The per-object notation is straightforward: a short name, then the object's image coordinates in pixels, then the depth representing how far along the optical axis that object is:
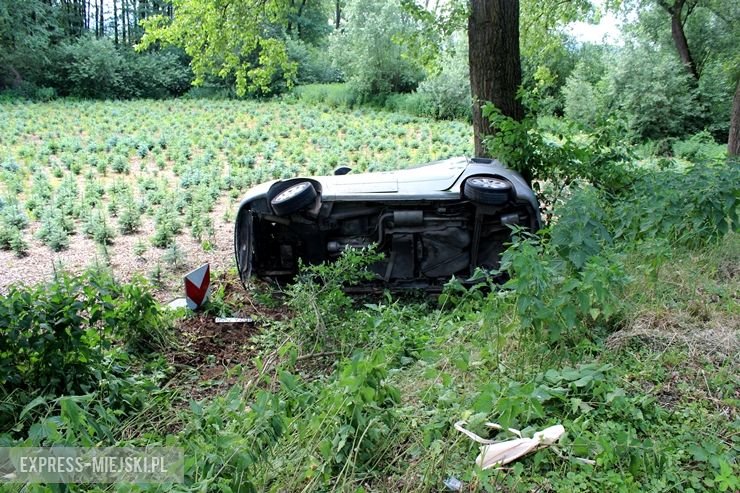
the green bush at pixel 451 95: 27.67
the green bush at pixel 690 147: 18.36
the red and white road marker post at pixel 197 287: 5.62
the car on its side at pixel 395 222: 5.77
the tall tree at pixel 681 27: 23.53
